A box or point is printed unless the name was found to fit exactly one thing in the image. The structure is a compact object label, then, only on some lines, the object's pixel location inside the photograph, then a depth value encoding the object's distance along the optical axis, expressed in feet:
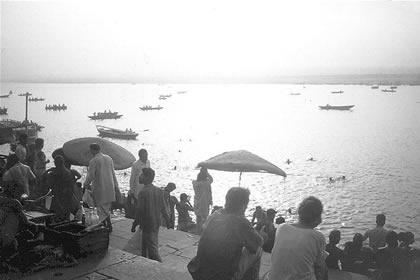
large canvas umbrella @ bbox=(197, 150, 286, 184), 29.53
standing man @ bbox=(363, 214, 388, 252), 30.04
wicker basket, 18.31
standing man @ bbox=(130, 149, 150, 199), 28.09
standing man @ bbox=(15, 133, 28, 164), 34.14
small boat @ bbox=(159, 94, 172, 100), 617.21
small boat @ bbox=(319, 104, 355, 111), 377.50
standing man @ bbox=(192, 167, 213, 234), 32.12
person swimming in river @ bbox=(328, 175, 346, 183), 106.77
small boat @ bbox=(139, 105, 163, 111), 386.44
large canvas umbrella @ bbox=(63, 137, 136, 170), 29.94
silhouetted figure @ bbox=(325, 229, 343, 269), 24.98
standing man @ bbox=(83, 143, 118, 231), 24.08
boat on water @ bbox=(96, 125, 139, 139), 184.42
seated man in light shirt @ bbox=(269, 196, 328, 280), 11.19
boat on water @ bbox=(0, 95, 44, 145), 147.23
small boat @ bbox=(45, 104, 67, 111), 379.10
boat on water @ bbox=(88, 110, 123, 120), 283.18
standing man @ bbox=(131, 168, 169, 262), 21.31
